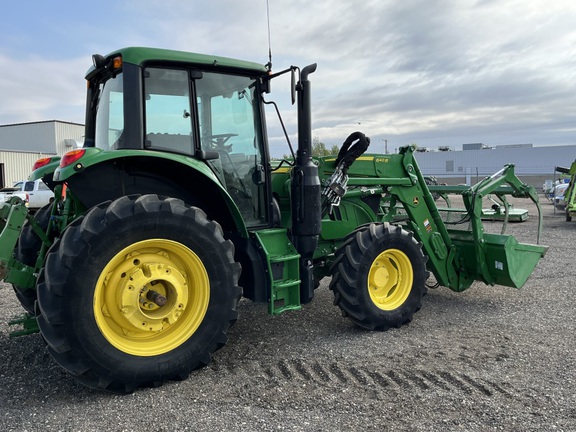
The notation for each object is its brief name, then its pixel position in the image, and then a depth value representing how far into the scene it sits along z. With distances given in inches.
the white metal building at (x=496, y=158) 2111.2
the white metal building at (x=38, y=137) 1301.7
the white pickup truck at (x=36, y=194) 794.2
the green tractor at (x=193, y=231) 135.9
